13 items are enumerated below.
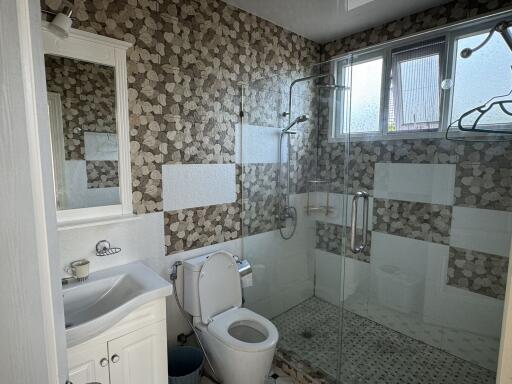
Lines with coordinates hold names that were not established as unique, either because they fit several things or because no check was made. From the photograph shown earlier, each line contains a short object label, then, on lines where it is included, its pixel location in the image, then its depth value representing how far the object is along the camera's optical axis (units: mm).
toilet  1738
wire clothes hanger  1771
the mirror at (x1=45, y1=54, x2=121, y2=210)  1529
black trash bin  1962
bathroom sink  1275
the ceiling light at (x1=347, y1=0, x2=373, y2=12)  2202
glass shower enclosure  2072
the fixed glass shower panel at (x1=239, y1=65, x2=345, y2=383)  2488
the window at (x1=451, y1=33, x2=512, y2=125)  1840
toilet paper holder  2223
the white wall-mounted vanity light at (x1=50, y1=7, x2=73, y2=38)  1382
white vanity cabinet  1290
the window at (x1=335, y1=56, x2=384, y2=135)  2412
